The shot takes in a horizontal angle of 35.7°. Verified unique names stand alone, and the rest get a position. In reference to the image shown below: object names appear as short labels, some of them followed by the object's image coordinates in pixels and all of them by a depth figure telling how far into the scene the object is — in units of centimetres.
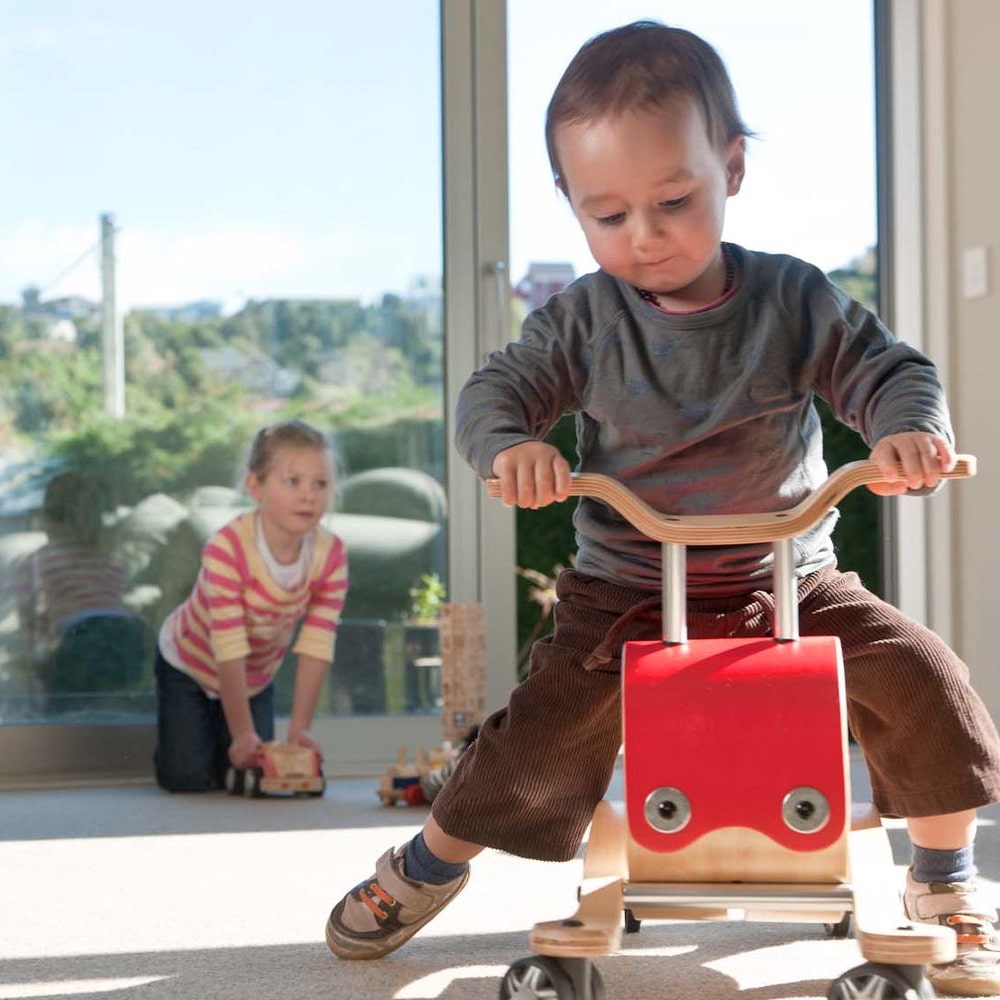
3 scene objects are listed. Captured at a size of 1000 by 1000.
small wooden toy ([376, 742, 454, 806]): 253
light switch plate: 316
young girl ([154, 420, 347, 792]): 293
